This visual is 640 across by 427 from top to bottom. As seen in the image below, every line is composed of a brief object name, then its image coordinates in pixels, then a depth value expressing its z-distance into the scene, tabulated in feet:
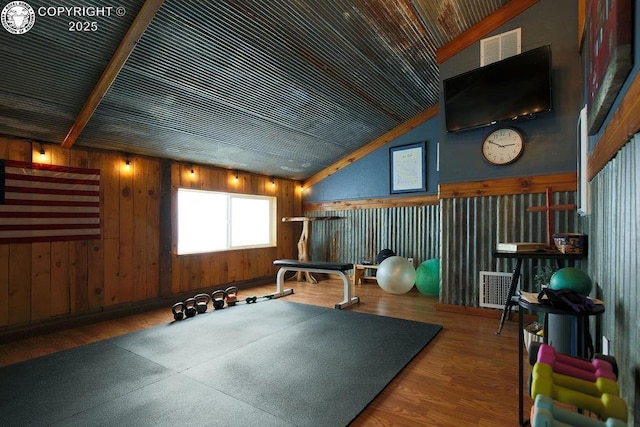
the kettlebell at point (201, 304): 13.67
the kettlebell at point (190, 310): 13.09
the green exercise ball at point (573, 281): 6.38
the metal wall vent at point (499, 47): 12.40
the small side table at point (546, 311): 5.35
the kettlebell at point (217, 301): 14.40
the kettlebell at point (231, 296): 15.10
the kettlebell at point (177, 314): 12.77
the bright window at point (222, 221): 17.38
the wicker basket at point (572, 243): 9.18
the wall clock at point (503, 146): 12.26
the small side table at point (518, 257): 9.34
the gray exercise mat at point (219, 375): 6.40
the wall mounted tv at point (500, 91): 11.16
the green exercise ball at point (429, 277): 16.62
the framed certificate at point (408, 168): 18.97
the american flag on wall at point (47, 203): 11.30
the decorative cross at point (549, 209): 10.78
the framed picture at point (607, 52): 3.82
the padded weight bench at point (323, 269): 14.73
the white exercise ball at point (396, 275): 16.19
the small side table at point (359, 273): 20.33
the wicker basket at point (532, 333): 8.86
